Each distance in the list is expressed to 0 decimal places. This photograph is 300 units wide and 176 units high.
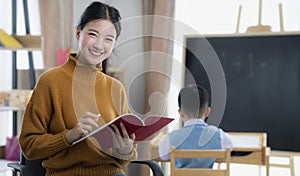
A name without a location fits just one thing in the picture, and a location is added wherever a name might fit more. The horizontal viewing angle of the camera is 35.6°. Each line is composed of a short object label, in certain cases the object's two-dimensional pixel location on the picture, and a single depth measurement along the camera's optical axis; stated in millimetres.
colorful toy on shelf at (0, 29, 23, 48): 3164
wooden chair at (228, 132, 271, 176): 2494
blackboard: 3006
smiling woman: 1434
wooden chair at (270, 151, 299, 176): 2967
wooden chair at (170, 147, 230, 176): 2230
